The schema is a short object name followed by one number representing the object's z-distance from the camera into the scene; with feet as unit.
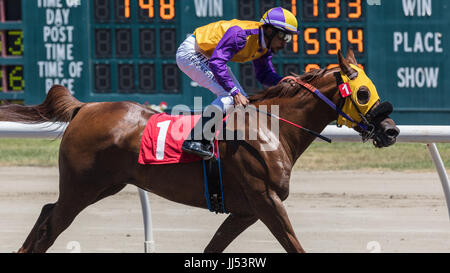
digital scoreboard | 68.38
